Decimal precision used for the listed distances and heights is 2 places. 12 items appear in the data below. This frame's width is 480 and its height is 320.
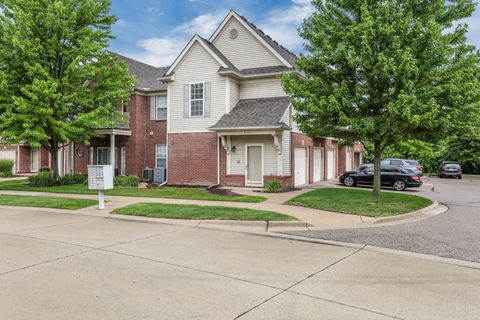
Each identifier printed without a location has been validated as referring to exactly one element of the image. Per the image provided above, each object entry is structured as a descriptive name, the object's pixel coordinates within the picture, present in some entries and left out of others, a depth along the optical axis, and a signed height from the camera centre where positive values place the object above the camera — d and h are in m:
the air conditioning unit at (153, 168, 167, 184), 22.16 -0.78
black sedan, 20.19 -0.90
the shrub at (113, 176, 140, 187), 20.20 -1.01
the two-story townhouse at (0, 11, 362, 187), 18.56 +2.45
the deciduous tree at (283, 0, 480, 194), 11.56 +3.01
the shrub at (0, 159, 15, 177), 29.00 -0.32
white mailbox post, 12.05 -0.47
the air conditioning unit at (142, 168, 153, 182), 22.80 -0.77
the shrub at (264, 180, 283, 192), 17.17 -1.13
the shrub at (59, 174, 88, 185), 20.92 -0.94
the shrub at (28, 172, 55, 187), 20.16 -0.96
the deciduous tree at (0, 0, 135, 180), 17.42 +4.71
